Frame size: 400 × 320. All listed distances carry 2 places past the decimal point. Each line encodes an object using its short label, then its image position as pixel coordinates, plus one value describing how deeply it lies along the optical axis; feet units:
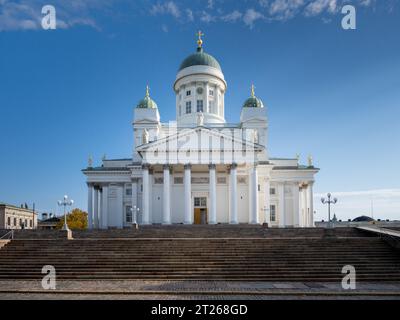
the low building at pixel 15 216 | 232.53
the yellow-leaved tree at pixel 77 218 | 233.76
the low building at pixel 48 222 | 291.05
